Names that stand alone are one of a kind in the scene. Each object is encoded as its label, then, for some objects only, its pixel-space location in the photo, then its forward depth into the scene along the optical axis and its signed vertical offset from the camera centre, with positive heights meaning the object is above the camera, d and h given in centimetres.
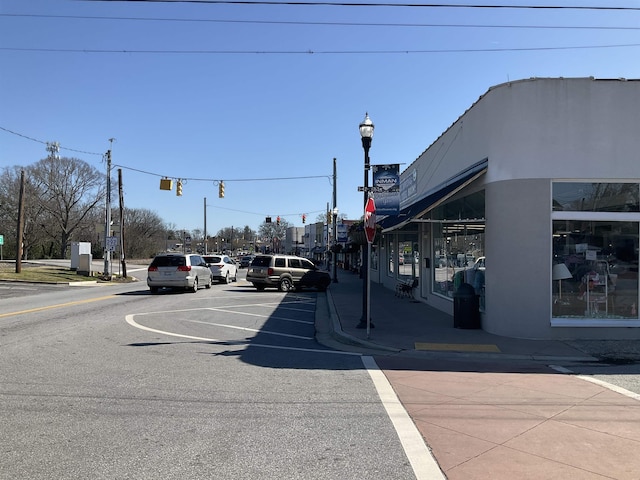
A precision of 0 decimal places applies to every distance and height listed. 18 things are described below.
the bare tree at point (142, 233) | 9088 +294
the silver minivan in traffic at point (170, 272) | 2175 -105
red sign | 1097 +53
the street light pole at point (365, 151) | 1204 +239
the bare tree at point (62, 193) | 6850 +783
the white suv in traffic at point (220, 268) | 2936 -118
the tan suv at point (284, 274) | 2430 -128
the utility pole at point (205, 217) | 6925 +438
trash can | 1159 -141
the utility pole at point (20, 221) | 3156 +169
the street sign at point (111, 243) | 3278 +33
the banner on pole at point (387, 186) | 1183 +148
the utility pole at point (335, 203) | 3231 +302
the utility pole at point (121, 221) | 3481 +191
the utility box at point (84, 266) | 3528 -129
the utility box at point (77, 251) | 3816 -24
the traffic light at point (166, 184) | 2959 +382
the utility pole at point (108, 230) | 3350 +121
